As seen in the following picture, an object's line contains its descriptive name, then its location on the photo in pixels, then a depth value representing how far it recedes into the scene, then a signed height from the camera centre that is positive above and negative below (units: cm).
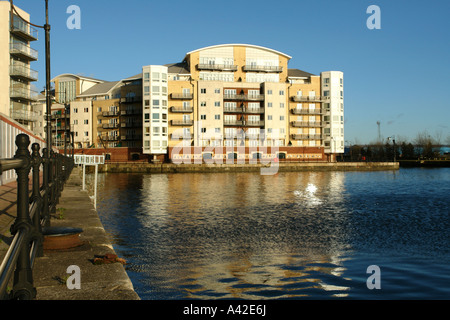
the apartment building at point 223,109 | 9600 +1112
